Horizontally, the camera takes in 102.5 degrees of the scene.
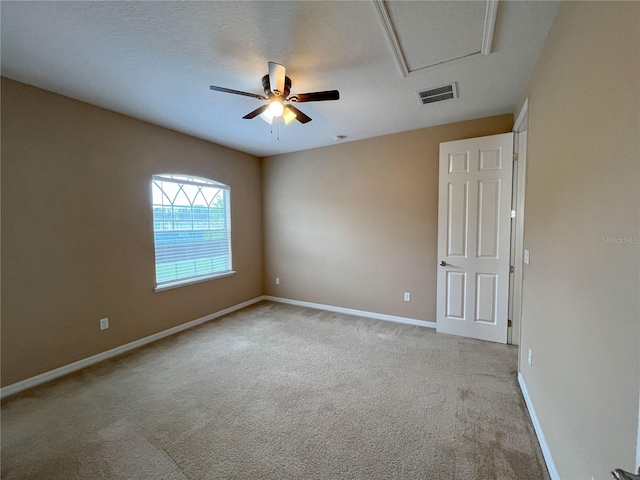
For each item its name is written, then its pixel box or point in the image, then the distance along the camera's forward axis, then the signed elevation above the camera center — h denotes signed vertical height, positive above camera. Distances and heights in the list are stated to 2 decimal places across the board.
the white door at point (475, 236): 2.97 -0.13
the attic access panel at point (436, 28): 1.50 +1.28
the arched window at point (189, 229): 3.39 -0.04
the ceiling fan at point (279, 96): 1.90 +1.02
